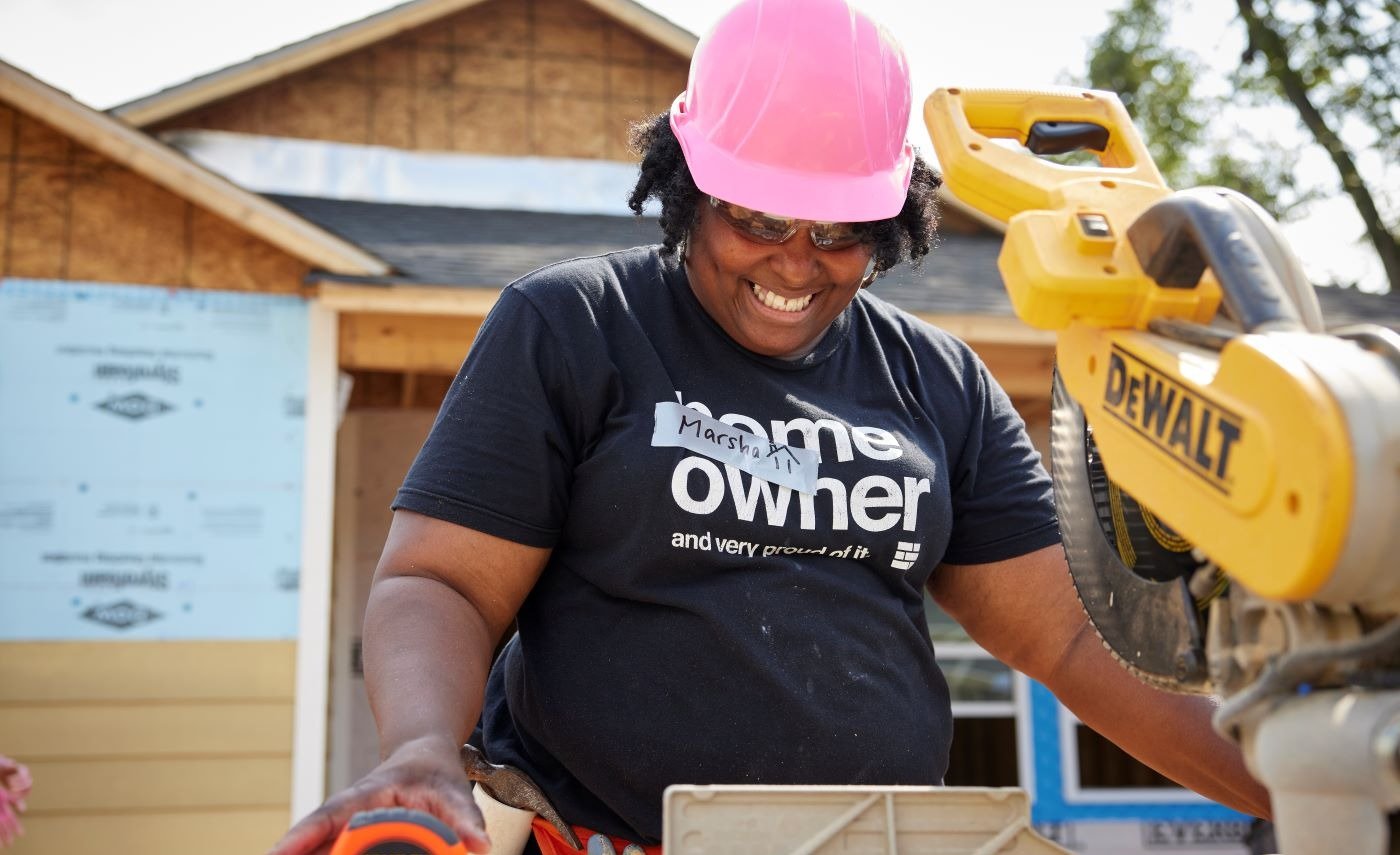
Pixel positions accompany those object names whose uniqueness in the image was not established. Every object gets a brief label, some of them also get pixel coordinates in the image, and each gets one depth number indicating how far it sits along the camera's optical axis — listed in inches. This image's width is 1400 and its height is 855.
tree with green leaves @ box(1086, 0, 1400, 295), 705.6
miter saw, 41.2
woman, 73.3
